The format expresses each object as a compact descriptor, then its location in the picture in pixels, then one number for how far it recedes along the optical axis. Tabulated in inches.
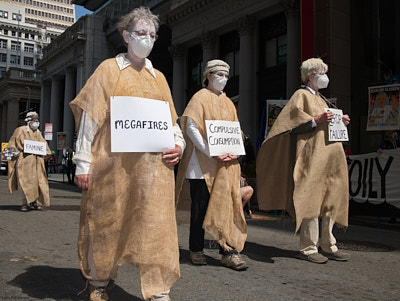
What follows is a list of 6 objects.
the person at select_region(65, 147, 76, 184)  840.6
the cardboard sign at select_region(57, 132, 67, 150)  1130.7
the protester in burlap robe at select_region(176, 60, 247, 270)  173.8
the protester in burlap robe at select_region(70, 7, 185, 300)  115.5
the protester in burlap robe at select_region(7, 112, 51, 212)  374.9
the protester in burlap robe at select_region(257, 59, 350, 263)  189.0
